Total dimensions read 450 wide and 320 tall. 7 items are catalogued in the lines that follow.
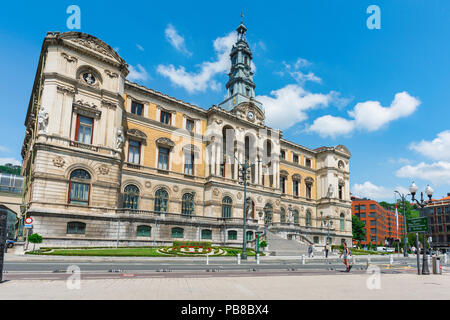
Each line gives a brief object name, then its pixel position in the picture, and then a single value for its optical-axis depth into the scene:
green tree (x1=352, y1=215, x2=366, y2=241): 81.25
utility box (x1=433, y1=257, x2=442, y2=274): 19.52
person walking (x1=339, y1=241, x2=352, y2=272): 20.28
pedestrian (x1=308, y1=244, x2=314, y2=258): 38.00
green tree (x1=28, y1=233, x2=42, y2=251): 28.05
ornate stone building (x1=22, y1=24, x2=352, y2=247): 33.19
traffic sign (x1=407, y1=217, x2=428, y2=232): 19.84
